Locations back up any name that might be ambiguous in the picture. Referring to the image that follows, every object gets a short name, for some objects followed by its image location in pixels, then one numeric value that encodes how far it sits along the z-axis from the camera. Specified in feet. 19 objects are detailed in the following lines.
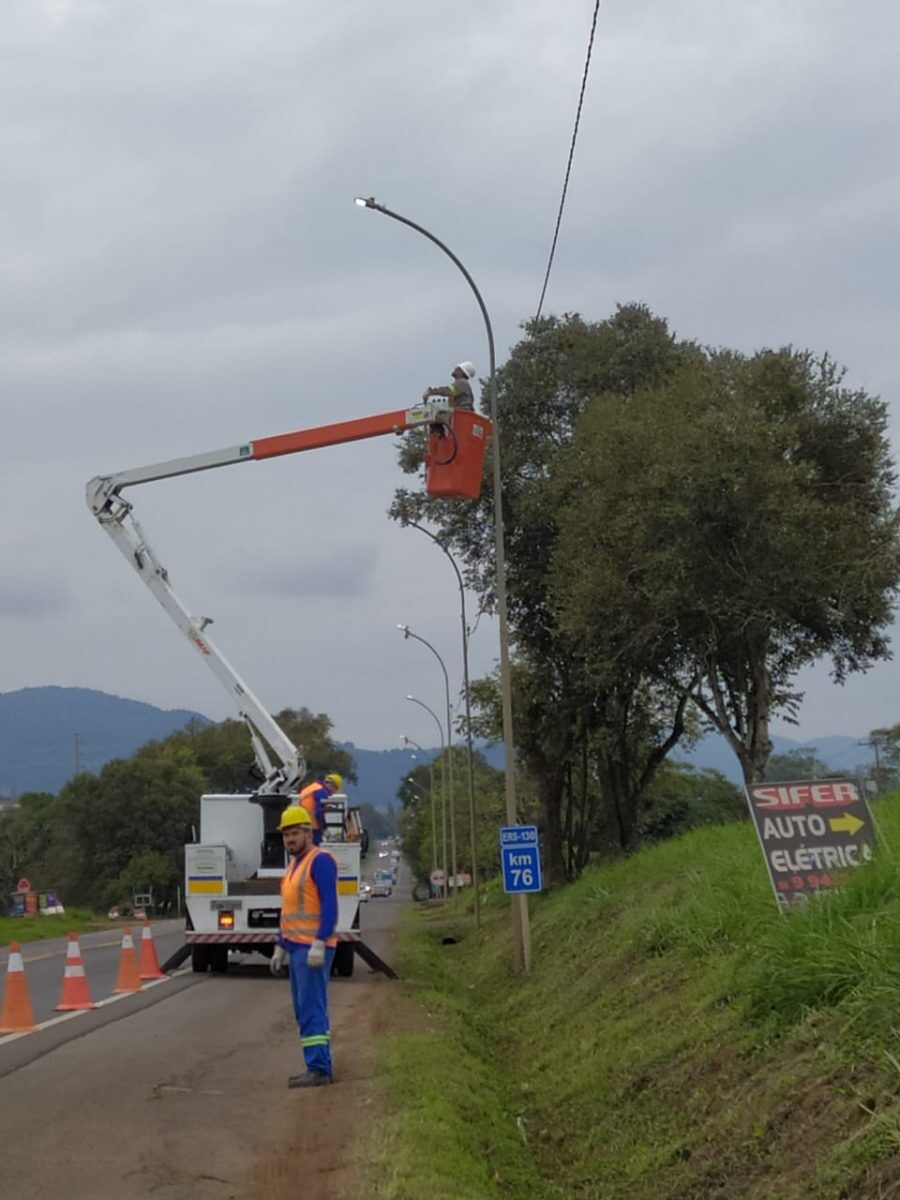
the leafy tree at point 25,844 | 345.31
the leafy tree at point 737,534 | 75.00
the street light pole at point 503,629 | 69.87
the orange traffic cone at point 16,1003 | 48.44
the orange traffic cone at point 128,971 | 64.54
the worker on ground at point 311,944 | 35.68
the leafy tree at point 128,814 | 315.37
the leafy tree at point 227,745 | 354.33
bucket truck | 64.08
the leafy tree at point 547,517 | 103.76
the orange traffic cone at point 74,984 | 56.08
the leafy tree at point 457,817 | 228.84
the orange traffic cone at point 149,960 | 72.74
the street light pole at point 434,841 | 284.82
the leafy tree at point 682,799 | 179.73
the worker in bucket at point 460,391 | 66.08
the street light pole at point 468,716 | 126.72
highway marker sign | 69.46
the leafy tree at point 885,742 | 254.14
